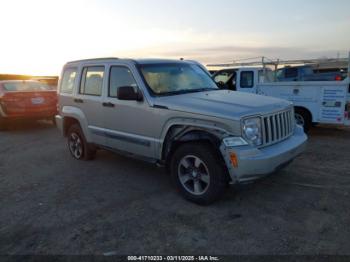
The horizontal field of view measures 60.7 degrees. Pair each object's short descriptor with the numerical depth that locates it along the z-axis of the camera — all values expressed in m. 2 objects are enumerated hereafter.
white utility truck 7.20
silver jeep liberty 3.57
